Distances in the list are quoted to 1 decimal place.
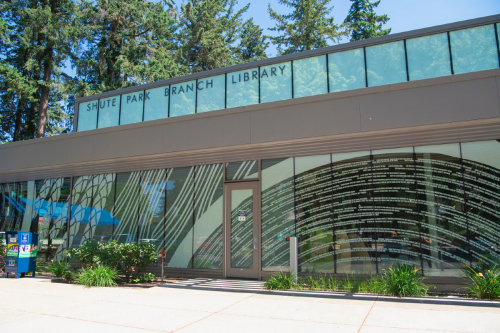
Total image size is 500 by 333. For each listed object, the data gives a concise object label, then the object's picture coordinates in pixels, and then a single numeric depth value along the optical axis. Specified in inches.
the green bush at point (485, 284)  311.6
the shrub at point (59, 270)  490.0
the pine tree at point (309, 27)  1354.6
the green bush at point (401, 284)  332.8
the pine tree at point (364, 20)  1357.0
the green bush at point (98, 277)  426.3
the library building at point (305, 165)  365.4
